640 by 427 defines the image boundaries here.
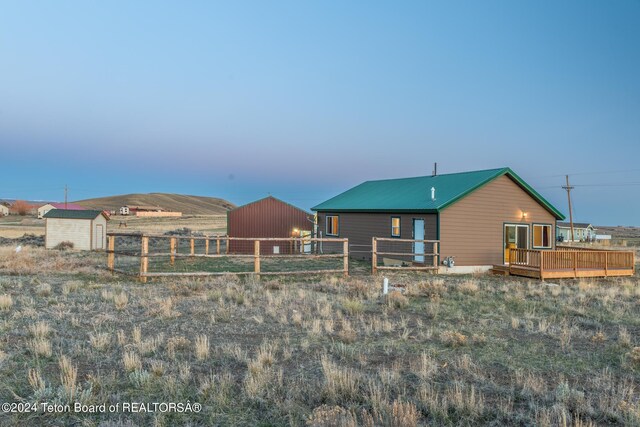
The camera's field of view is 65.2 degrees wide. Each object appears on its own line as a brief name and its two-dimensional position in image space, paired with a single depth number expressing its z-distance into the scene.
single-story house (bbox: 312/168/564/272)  23.44
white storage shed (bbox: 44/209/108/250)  34.59
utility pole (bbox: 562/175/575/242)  57.32
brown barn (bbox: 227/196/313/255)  33.78
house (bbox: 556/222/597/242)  68.06
